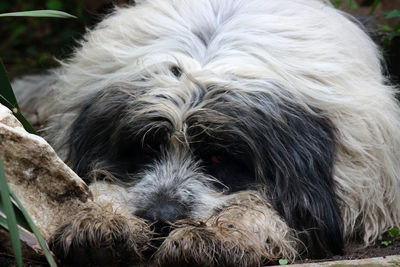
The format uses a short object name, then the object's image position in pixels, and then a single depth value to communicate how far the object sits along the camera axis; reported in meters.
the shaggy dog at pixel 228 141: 5.48
